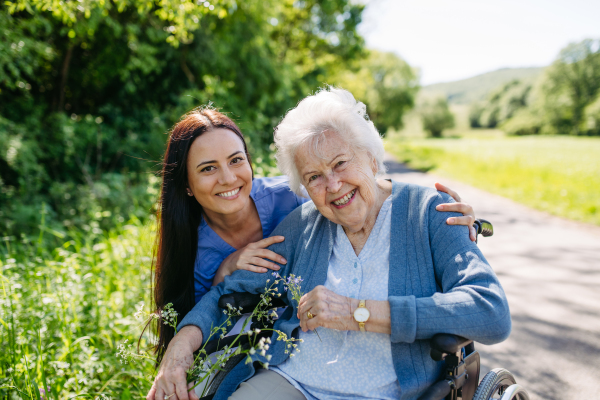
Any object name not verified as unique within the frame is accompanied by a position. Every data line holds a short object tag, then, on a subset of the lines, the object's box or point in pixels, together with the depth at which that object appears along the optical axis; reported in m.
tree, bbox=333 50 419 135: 40.75
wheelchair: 1.36
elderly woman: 1.42
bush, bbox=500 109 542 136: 52.34
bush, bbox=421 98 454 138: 62.47
